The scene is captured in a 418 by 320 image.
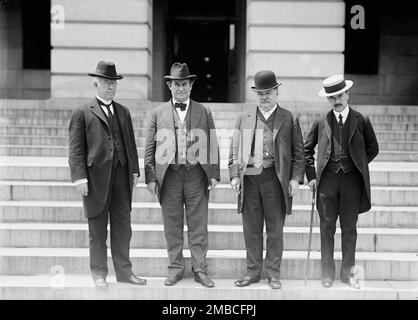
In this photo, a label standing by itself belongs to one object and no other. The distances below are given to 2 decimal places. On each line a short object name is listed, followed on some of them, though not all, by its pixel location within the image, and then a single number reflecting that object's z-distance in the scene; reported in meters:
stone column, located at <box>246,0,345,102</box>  11.92
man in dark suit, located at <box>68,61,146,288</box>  5.47
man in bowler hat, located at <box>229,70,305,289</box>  5.67
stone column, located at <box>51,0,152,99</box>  11.87
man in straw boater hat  5.66
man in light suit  5.73
